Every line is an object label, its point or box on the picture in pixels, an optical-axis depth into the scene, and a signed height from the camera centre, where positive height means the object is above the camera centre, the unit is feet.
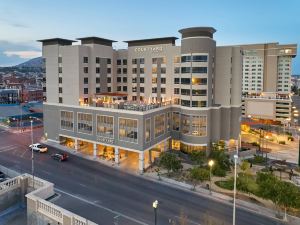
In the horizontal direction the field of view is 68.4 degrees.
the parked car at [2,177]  102.90 -38.38
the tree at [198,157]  148.53 -41.58
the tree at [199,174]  121.83 -42.97
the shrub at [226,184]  126.54 -51.08
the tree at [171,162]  136.46 -40.54
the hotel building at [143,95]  163.80 +1.33
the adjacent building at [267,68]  367.66 +49.91
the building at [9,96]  436.17 +1.34
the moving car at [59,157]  160.83 -44.06
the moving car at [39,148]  177.39 -41.37
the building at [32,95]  472.84 +3.75
